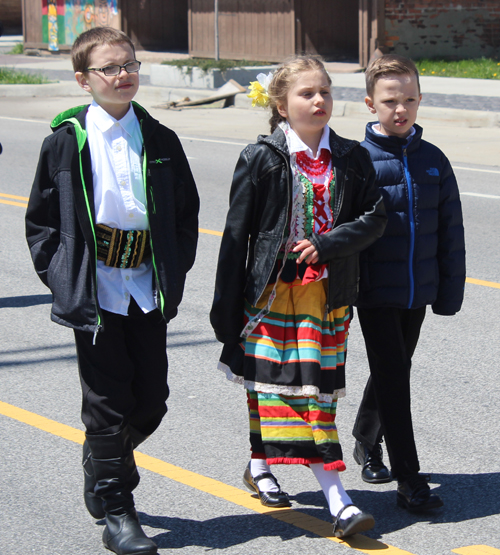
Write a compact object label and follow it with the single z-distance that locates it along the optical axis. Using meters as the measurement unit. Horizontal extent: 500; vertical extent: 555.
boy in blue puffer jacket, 7.32
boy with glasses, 6.43
